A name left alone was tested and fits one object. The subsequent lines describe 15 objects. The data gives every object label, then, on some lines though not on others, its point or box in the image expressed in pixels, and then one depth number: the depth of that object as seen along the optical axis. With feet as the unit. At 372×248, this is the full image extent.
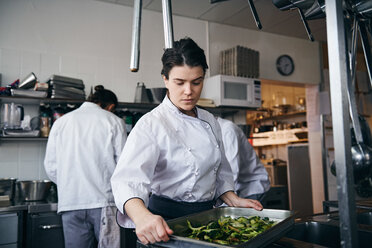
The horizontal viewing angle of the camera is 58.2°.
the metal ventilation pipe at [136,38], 2.44
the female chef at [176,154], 4.12
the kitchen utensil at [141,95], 11.60
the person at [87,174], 8.20
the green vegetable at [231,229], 3.34
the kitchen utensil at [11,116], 9.86
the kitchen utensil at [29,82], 9.86
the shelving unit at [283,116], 24.62
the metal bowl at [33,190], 9.46
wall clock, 15.80
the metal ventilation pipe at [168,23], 2.55
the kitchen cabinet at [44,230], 8.62
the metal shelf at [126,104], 9.93
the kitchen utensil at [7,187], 9.15
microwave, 12.70
